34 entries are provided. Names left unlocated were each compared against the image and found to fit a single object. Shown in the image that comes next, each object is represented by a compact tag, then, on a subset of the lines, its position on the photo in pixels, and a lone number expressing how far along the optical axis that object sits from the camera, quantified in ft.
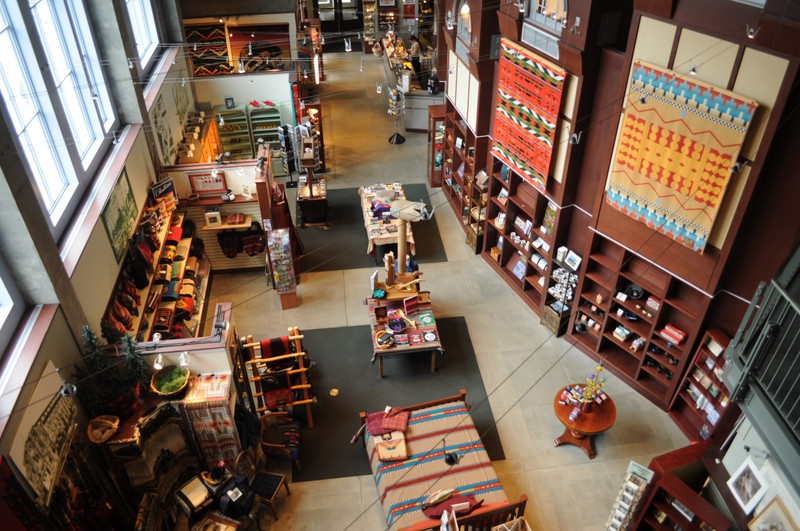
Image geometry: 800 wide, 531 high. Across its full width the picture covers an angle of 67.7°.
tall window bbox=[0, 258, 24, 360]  18.48
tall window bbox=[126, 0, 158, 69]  35.42
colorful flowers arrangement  24.93
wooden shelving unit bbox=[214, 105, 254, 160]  43.16
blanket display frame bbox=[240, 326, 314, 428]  25.32
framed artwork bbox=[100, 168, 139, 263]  25.40
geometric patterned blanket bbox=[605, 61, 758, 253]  19.84
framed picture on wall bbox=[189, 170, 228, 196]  33.35
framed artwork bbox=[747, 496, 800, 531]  17.05
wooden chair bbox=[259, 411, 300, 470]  24.72
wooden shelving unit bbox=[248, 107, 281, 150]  44.06
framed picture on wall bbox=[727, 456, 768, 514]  18.42
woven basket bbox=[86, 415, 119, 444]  20.59
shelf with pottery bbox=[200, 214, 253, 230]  33.71
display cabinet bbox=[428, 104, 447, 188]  42.57
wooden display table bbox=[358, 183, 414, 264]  36.22
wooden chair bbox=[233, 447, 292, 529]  22.80
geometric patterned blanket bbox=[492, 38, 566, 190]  26.89
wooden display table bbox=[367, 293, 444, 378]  28.50
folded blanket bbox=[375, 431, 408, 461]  23.72
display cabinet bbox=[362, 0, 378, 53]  72.87
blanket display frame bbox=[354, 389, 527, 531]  21.18
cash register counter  51.16
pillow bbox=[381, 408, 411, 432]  24.64
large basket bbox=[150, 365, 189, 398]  21.99
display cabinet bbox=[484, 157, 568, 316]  30.78
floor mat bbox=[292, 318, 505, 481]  25.63
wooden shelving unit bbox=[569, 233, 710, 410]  25.04
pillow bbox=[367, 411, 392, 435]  24.63
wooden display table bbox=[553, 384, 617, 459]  24.75
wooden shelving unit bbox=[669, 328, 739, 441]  23.47
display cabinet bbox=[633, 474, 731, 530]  18.92
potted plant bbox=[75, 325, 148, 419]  21.03
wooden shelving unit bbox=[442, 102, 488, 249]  35.70
